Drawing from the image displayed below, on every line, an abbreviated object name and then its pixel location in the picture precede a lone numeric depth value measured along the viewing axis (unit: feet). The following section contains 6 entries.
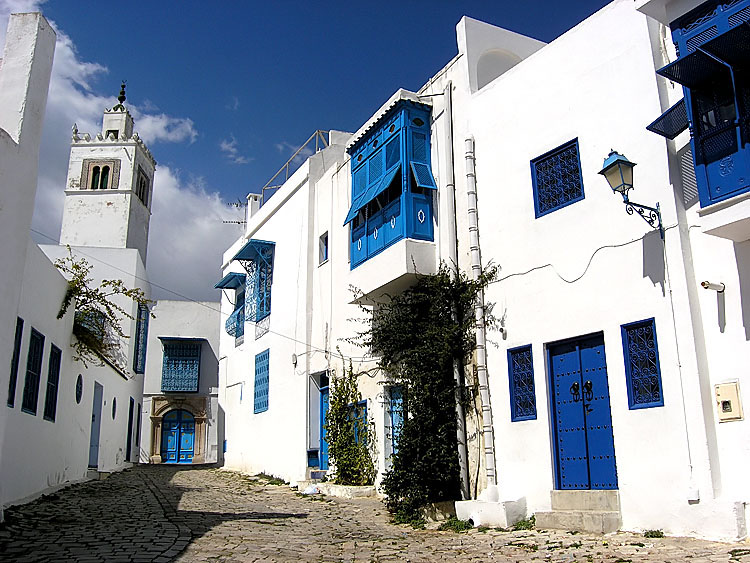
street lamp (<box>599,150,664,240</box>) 24.76
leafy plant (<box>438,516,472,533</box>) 28.23
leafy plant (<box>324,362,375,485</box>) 41.45
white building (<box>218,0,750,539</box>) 22.49
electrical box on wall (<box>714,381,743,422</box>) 22.00
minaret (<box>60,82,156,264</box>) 117.91
